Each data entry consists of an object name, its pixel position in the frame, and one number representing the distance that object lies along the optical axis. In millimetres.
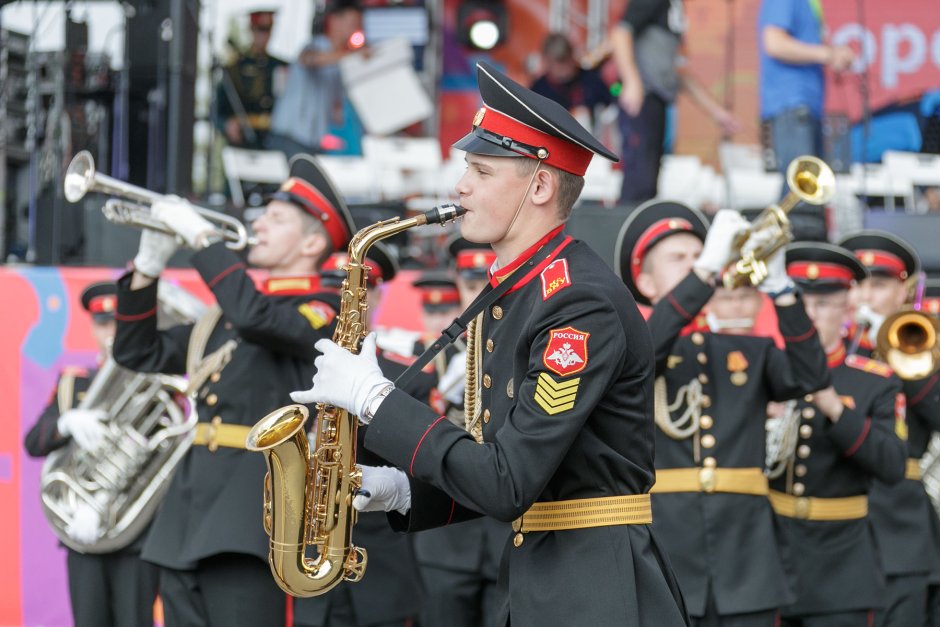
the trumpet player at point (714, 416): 10625
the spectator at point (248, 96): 23953
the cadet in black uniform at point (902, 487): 13258
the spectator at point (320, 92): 23719
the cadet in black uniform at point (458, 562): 13289
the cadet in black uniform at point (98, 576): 12781
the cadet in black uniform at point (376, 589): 10422
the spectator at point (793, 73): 19109
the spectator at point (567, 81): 23125
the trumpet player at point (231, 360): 10008
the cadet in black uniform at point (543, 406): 6270
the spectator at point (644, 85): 19875
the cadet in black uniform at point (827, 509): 12305
